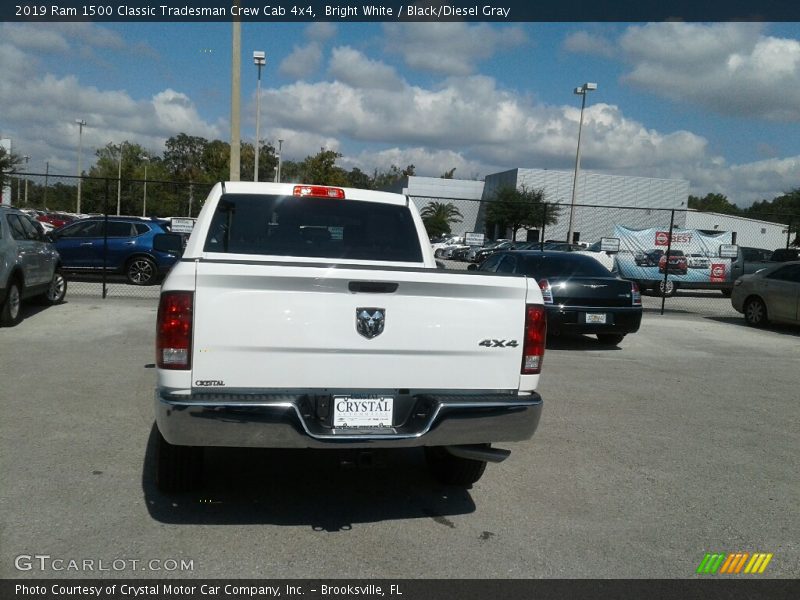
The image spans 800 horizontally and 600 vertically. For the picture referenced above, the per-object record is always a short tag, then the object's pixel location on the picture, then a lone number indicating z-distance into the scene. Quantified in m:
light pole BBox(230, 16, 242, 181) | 15.01
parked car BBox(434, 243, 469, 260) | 40.38
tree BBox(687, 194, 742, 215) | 113.88
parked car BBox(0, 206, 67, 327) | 10.43
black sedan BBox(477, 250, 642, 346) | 10.75
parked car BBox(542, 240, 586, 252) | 27.77
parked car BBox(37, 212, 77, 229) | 34.03
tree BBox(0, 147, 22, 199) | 35.96
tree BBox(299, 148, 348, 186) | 44.16
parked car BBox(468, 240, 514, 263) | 33.47
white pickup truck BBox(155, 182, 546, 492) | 3.65
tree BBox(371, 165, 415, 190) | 82.54
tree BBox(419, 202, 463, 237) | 52.03
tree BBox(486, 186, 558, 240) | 40.19
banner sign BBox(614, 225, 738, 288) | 21.39
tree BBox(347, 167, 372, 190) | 80.75
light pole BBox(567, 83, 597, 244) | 34.12
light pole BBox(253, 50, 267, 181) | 24.05
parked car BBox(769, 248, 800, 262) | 23.80
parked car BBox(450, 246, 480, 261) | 38.75
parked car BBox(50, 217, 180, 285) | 17.11
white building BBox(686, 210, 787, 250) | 51.00
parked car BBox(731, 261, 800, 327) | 14.13
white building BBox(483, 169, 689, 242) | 46.28
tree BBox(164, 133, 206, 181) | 92.50
